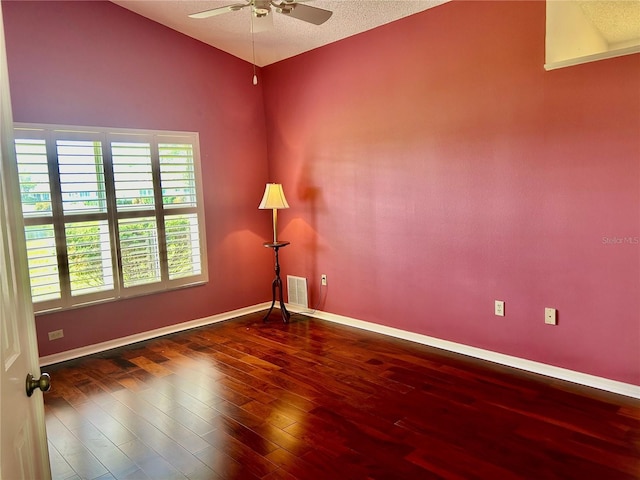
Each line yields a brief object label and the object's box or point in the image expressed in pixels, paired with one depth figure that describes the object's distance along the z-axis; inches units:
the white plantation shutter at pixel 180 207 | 173.9
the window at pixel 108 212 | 143.9
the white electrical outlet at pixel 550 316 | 125.9
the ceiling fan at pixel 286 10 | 108.2
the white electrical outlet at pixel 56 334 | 149.9
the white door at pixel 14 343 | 43.1
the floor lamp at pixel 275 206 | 181.6
